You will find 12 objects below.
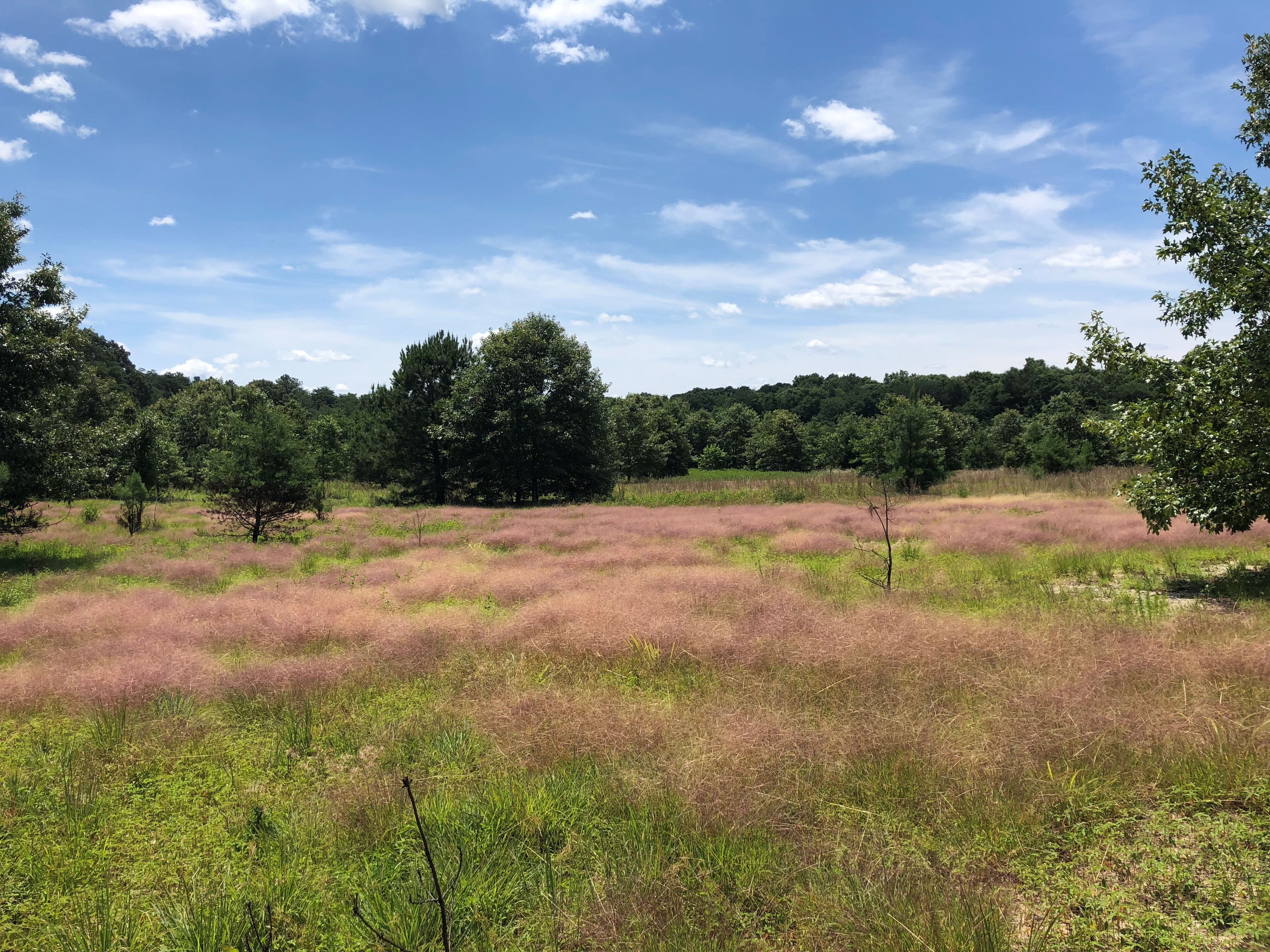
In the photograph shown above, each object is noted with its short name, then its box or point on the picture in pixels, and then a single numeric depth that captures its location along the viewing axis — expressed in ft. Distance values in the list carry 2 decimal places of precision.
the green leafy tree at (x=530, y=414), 122.83
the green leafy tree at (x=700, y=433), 381.81
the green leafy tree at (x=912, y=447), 120.47
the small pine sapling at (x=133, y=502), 69.41
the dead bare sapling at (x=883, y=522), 34.37
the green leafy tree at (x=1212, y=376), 30.96
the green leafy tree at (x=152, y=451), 83.30
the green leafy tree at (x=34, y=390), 52.65
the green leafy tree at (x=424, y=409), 128.06
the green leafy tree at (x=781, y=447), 312.71
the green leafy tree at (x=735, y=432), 364.79
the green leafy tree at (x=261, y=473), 64.34
